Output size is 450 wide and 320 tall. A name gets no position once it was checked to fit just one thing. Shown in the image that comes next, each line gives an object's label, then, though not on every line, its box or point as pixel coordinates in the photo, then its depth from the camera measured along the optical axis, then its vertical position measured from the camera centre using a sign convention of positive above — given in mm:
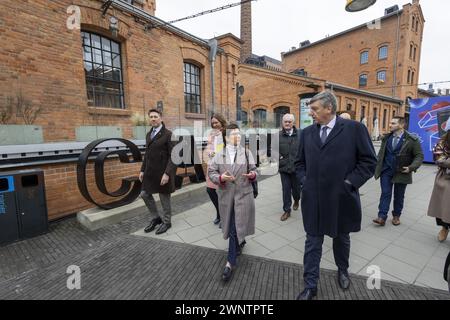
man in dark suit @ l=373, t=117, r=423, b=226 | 3527 -527
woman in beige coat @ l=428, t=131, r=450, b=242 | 3025 -838
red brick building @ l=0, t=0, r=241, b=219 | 4207 +1514
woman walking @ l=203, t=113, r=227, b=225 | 3375 -83
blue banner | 8836 +447
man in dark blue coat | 2016 -414
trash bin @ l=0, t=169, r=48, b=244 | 3354 -1095
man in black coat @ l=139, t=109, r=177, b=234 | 3443 -466
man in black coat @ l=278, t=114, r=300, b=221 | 4027 -444
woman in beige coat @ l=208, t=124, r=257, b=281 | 2461 -633
